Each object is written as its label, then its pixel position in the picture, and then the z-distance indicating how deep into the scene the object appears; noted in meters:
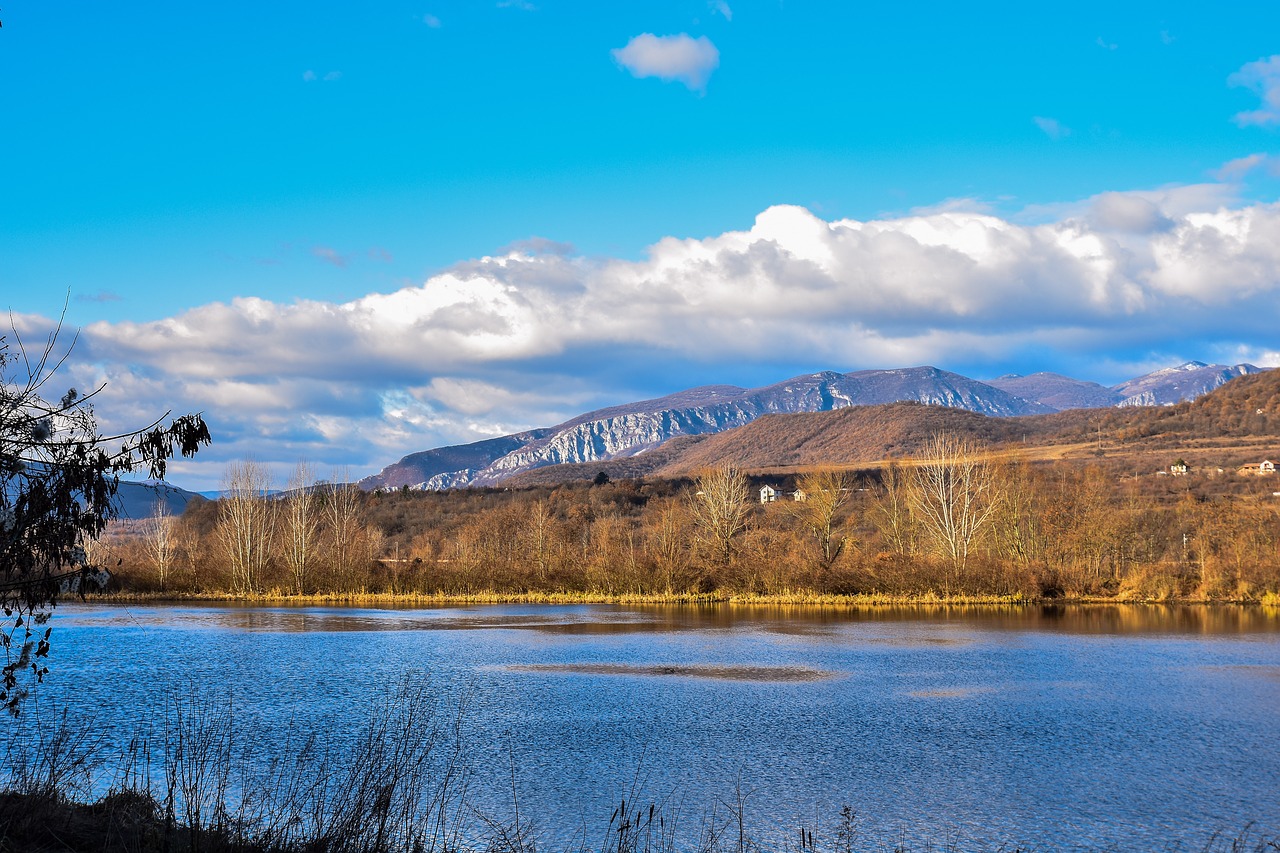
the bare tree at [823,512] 64.25
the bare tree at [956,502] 63.53
